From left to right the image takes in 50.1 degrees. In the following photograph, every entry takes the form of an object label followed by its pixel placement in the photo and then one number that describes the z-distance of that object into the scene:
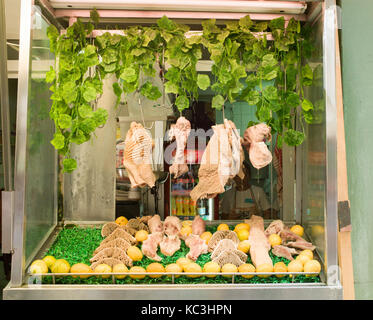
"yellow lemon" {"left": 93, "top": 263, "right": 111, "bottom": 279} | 2.09
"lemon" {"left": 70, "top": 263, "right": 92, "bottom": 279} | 2.09
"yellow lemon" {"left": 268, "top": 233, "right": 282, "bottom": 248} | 2.44
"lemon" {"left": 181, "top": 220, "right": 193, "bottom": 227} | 2.68
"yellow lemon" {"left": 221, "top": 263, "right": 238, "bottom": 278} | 2.10
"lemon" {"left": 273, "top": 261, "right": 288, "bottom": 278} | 2.10
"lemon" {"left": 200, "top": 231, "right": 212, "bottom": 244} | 2.49
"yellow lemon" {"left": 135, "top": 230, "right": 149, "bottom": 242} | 2.49
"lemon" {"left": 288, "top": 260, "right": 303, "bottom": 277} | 2.11
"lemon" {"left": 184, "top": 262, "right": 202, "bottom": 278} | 2.10
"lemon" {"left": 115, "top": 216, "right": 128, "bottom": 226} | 2.76
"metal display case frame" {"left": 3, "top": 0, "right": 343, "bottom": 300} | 1.97
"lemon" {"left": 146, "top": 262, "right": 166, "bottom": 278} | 2.09
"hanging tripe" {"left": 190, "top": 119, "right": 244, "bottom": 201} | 2.39
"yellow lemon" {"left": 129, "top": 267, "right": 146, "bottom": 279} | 2.08
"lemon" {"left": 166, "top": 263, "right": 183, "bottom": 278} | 2.11
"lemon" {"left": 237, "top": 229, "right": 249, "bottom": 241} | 2.50
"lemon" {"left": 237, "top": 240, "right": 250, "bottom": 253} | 2.33
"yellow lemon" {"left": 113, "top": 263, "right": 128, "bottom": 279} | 2.09
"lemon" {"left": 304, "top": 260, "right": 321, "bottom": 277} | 2.09
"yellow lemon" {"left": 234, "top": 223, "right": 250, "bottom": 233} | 2.57
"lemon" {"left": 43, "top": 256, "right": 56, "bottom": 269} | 2.14
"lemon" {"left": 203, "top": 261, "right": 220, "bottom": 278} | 2.11
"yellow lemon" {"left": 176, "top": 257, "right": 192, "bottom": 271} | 2.15
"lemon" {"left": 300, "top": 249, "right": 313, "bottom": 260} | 2.23
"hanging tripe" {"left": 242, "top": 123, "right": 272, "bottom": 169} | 2.41
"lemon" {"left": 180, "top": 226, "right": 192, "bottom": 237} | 2.58
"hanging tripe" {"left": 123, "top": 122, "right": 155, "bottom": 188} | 2.46
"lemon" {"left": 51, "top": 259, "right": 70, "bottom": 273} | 2.09
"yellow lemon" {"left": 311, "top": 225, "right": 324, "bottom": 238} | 2.23
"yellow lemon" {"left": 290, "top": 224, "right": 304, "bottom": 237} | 2.61
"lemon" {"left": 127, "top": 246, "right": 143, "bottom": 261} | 2.26
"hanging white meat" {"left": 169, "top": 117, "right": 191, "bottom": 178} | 2.46
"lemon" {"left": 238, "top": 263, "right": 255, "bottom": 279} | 2.10
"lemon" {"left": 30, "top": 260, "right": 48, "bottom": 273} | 2.04
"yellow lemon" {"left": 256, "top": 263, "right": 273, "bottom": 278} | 2.10
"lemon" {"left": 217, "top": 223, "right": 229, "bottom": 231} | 2.62
